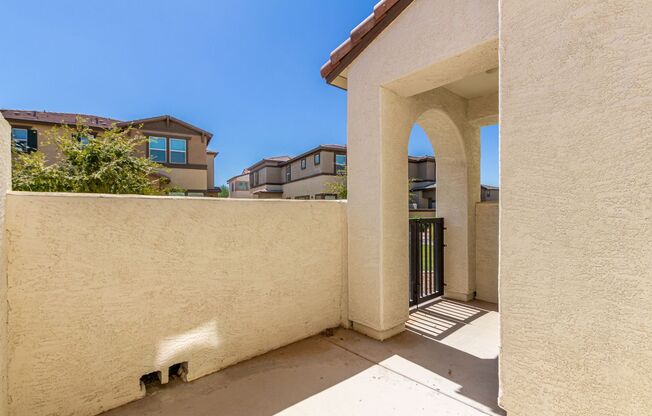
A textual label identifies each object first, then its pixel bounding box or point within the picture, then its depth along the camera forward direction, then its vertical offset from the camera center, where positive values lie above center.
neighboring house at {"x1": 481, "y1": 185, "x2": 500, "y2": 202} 26.24 +1.48
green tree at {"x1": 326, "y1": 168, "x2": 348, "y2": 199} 19.74 +1.68
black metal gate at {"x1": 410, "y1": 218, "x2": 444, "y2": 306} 5.53 -1.16
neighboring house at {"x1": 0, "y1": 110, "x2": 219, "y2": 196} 16.31 +4.67
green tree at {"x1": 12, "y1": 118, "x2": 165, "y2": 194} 8.34 +1.38
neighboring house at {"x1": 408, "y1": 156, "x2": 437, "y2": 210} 24.67 +2.41
